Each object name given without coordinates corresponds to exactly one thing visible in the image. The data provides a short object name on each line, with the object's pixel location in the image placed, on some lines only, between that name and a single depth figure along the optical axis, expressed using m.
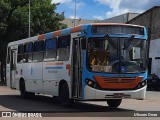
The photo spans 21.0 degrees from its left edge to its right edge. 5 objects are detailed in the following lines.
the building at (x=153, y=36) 46.06
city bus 14.98
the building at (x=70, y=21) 100.01
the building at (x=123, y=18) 57.75
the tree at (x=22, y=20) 45.84
